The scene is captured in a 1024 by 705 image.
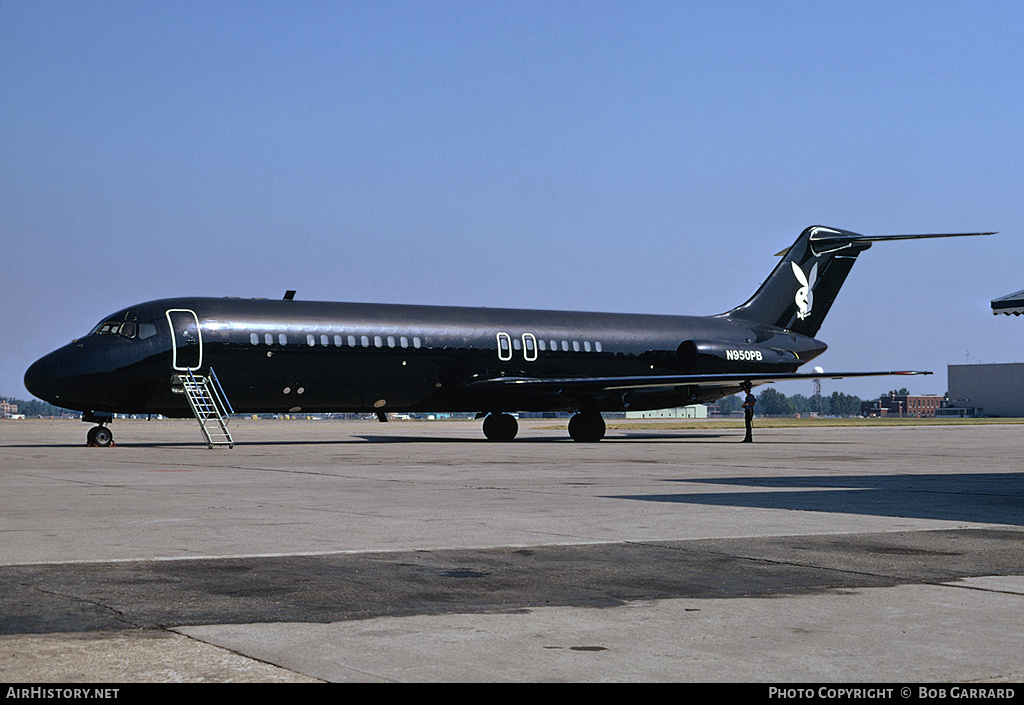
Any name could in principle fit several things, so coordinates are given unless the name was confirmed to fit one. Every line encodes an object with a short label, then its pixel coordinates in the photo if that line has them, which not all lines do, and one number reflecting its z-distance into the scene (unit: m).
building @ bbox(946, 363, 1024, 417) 127.44
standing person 35.84
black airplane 29.98
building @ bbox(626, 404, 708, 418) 138.38
